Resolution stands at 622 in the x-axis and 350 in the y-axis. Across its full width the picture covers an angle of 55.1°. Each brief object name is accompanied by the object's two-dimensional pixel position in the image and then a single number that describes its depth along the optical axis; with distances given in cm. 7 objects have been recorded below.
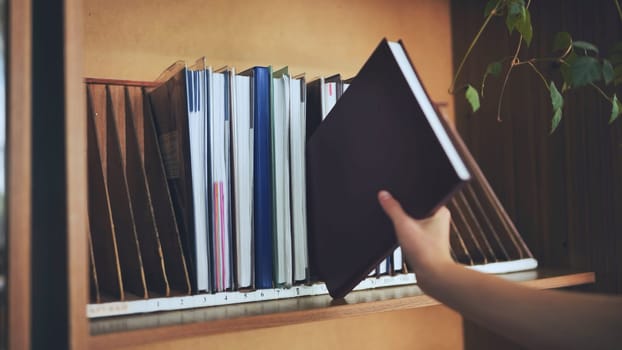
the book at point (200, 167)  78
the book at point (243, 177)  81
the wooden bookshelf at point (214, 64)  54
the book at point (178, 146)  79
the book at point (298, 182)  85
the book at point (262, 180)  82
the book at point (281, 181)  83
